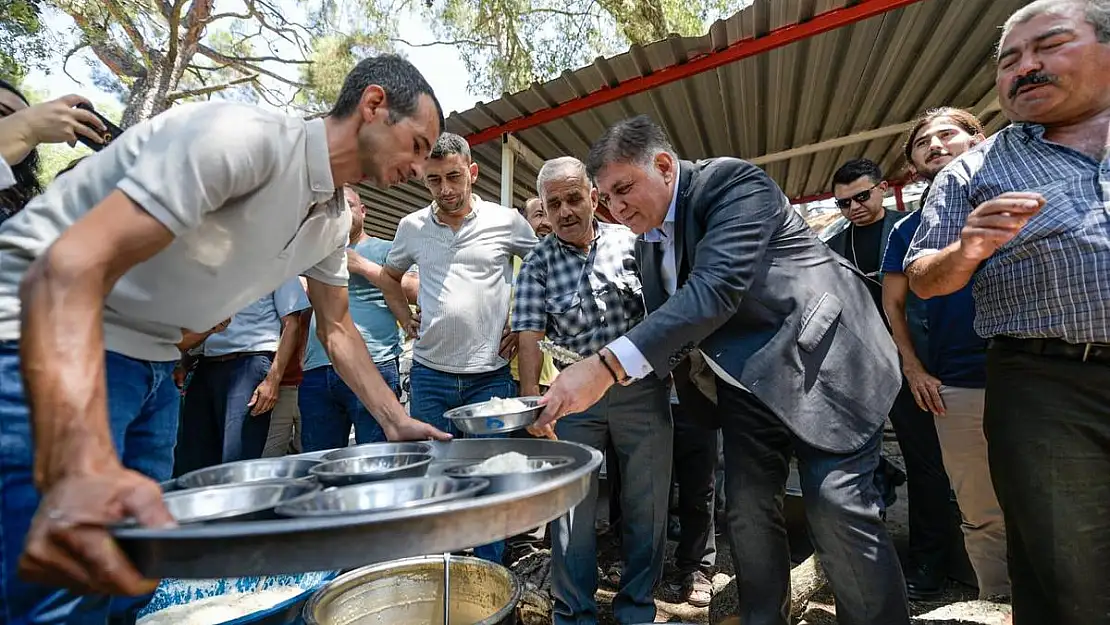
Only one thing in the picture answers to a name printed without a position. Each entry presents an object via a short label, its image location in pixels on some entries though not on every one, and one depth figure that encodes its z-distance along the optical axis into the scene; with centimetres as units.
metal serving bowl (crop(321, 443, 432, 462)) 153
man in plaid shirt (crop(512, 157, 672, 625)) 239
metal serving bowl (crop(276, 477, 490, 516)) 104
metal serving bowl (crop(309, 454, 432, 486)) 126
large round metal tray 75
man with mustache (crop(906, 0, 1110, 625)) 140
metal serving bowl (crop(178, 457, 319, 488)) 132
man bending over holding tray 81
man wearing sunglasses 274
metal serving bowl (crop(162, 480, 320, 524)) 110
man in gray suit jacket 173
